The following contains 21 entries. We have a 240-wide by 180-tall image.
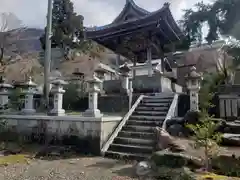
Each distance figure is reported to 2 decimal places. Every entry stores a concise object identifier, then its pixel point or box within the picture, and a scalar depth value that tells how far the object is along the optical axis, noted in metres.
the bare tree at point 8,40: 17.91
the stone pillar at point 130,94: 11.29
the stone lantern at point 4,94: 10.95
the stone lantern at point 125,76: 12.22
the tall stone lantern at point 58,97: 9.14
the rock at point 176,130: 7.90
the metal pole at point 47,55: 12.83
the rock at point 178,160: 5.31
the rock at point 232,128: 7.46
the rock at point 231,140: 6.59
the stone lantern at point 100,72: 15.20
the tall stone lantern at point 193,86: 8.41
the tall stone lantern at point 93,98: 8.03
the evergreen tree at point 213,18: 11.26
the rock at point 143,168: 5.44
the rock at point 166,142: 6.00
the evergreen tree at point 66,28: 27.55
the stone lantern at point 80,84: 13.49
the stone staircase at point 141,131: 7.30
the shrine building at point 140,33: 13.41
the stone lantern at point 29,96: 9.88
